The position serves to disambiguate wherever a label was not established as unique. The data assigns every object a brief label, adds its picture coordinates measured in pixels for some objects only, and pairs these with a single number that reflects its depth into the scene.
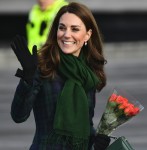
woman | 8.16
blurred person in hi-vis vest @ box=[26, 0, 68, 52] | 18.22
